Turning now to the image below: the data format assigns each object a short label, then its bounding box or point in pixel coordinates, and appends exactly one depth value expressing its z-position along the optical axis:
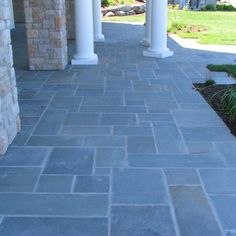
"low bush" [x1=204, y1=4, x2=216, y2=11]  22.79
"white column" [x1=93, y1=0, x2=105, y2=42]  11.20
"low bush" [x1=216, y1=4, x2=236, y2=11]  22.92
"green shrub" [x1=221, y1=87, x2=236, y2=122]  4.55
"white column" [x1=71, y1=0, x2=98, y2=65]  7.70
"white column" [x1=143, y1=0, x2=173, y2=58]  8.38
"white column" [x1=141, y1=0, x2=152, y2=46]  9.91
